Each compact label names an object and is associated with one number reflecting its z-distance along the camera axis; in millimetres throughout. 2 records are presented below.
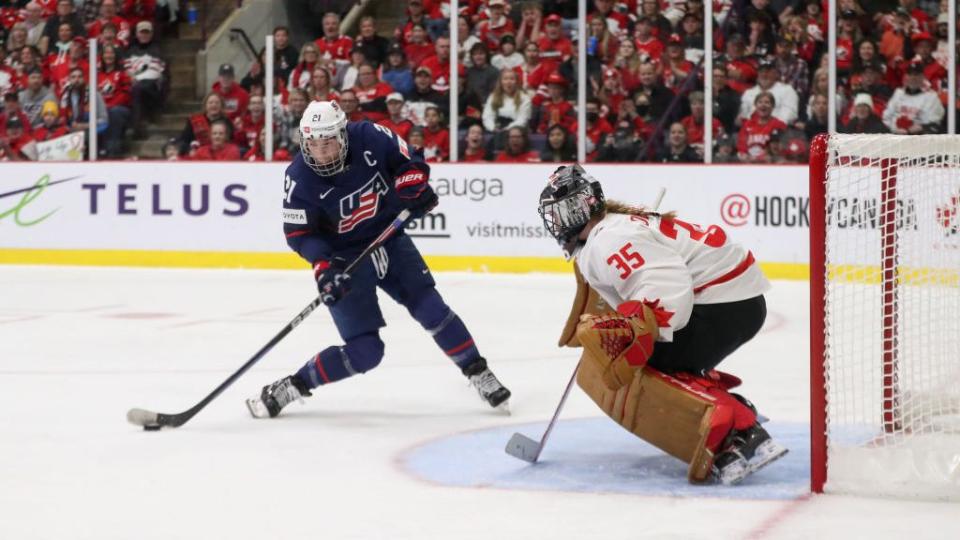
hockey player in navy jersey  8570
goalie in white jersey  6324
